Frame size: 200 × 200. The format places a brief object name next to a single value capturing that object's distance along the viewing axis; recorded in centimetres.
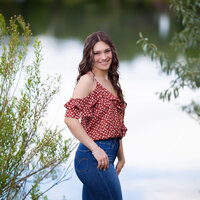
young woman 507
